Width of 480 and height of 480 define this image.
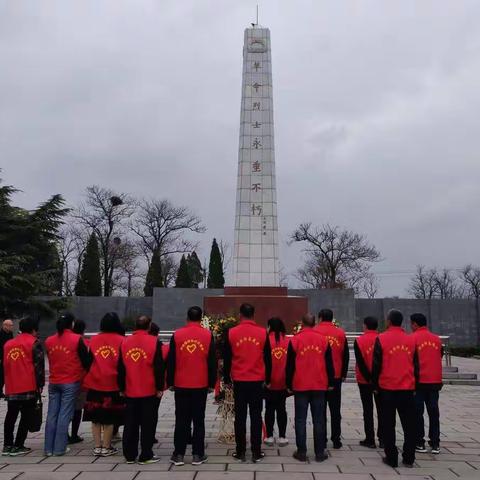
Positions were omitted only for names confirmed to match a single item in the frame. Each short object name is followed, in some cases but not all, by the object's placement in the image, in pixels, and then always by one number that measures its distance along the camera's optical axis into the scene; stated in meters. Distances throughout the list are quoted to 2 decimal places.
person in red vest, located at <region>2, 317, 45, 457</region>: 5.82
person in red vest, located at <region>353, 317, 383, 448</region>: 6.07
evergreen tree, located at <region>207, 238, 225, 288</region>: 30.68
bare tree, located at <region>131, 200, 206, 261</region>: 37.91
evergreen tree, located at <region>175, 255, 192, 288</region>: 30.22
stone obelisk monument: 14.48
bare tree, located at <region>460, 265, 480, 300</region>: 55.76
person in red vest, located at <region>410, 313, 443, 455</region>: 5.97
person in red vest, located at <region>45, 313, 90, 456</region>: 5.71
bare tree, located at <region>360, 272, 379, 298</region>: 55.89
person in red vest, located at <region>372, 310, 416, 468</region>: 5.36
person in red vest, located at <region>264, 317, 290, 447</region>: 6.11
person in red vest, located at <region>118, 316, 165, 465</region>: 5.40
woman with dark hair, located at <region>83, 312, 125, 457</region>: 5.71
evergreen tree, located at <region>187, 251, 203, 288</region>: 39.44
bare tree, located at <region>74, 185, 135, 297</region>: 33.69
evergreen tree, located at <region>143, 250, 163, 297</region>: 29.66
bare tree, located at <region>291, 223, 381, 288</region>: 38.62
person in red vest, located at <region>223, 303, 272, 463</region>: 5.45
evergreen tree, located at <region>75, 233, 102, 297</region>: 27.42
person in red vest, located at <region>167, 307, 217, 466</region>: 5.36
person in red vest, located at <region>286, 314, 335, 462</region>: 5.49
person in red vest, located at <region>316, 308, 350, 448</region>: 6.25
